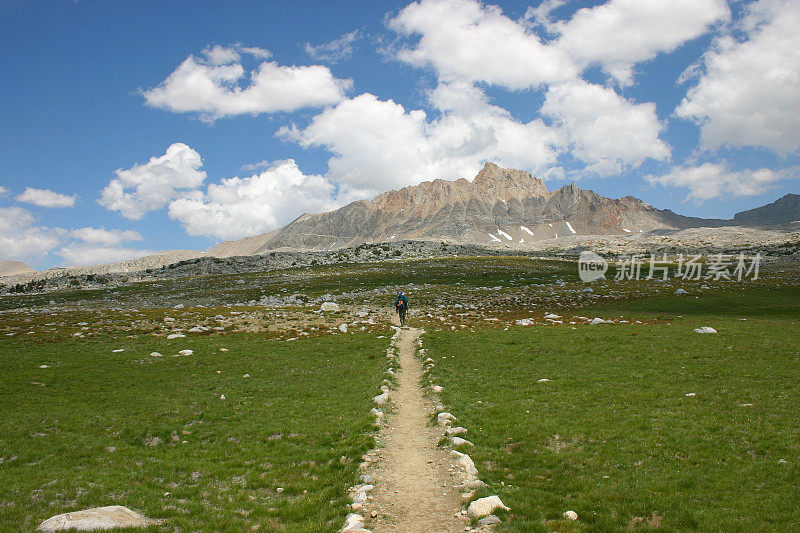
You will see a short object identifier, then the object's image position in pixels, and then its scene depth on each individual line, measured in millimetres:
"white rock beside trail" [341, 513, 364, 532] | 9562
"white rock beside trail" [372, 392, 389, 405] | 19003
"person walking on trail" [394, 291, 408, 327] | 39856
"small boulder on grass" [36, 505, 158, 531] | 8977
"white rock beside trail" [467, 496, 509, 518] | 9867
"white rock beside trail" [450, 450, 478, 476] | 12174
